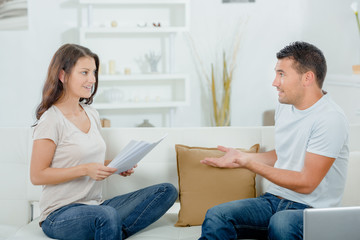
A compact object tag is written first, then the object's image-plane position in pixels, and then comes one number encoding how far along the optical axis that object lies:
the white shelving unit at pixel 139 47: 4.55
